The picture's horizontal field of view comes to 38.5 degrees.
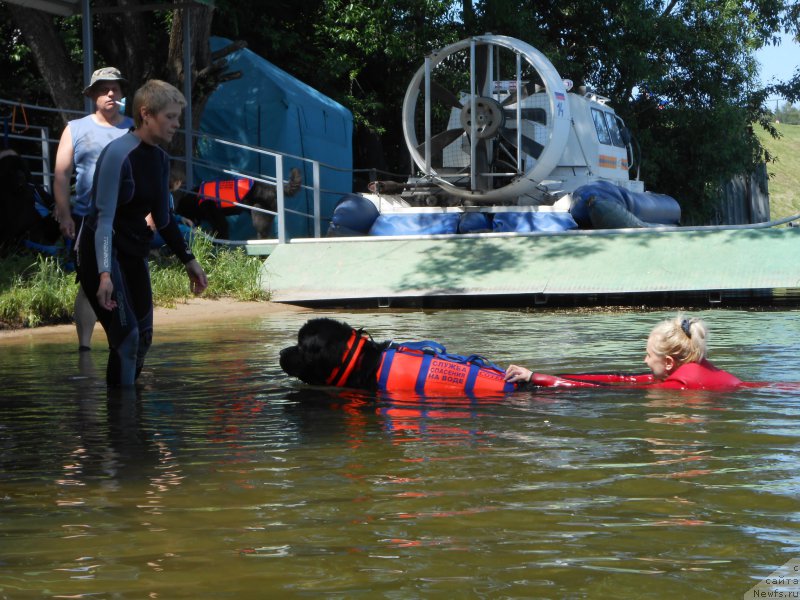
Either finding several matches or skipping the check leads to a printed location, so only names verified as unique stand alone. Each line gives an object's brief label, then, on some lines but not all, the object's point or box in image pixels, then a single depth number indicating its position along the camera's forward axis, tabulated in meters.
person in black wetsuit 6.30
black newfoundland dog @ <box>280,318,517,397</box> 6.72
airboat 13.97
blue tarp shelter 20.27
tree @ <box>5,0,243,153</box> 15.76
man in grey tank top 8.05
